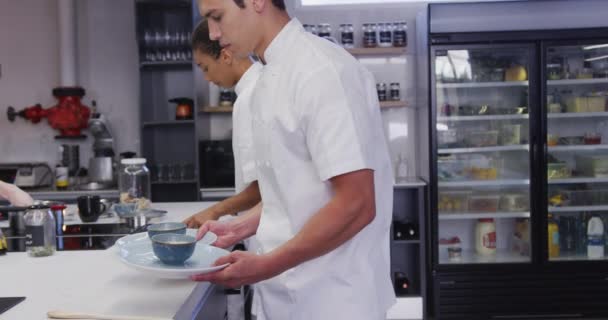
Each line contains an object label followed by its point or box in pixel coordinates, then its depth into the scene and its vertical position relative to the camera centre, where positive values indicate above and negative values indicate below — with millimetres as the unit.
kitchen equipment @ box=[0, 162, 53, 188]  4453 -153
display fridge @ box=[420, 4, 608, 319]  4078 -225
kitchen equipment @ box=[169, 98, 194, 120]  4441 +340
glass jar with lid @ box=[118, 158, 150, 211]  2531 -161
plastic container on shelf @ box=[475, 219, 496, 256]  4461 -727
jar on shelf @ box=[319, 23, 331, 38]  4514 +941
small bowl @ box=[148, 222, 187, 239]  1452 -200
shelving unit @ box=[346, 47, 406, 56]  4422 +757
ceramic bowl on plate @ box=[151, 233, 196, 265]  1270 -219
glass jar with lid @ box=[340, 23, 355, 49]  4523 +898
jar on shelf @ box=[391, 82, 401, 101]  4535 +429
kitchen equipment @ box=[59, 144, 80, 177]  4676 -26
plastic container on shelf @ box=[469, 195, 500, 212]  4430 -456
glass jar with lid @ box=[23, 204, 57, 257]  1725 -245
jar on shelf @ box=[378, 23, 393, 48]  4488 +871
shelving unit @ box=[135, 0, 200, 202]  4449 +438
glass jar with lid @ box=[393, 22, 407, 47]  4492 +885
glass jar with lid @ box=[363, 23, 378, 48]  4516 +869
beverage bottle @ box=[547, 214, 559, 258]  4281 -733
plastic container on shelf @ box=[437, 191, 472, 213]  4410 -437
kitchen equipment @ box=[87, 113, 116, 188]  4402 -1
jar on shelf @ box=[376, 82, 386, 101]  4535 +447
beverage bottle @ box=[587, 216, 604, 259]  4270 -729
